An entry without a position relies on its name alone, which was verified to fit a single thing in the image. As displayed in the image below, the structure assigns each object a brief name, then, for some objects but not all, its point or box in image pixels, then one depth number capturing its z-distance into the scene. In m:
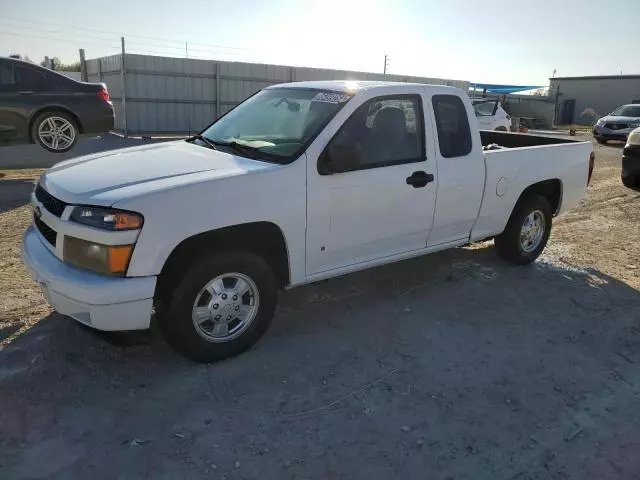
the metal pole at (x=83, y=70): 20.24
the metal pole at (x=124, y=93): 17.39
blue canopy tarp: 41.88
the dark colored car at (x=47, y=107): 9.68
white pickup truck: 3.10
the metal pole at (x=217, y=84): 19.47
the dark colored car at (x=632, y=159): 9.62
